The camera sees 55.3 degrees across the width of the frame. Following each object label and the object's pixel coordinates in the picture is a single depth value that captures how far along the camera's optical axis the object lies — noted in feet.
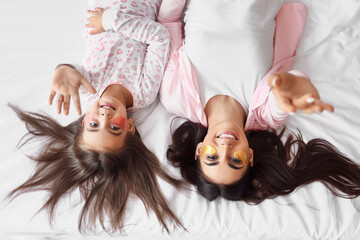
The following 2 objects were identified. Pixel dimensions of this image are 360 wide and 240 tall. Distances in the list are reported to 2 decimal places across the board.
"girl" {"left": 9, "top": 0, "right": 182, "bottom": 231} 3.29
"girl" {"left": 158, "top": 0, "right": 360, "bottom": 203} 3.26
